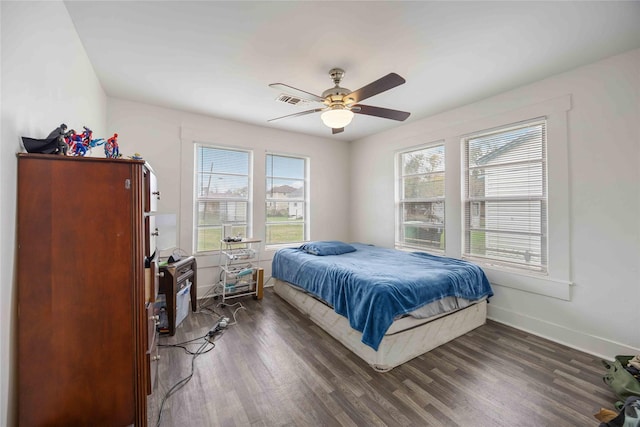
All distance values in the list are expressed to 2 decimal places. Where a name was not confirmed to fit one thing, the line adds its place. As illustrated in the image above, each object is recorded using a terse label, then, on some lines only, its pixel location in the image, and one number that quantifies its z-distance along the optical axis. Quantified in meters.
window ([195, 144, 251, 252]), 3.83
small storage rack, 3.60
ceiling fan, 2.14
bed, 2.12
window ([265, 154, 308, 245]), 4.41
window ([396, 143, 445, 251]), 3.79
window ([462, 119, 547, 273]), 2.82
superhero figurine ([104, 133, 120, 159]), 1.59
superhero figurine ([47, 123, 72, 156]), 1.37
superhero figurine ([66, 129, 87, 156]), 1.47
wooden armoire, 1.26
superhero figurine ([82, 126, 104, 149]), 1.55
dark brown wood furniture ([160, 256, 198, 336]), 2.59
